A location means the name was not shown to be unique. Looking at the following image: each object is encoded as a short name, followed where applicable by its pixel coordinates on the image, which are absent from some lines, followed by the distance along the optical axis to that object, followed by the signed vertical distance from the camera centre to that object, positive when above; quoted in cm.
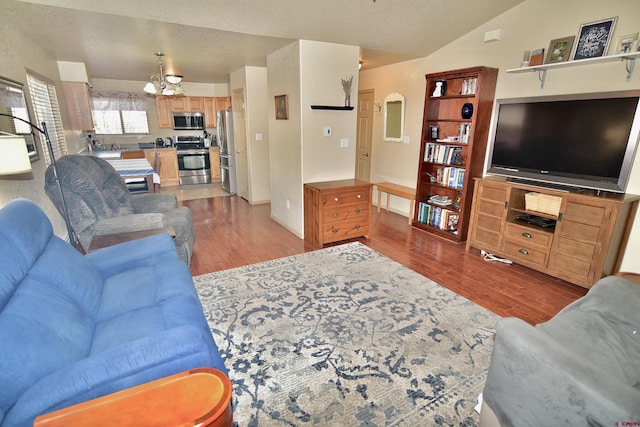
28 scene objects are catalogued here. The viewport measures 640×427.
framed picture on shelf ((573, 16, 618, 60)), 272 +79
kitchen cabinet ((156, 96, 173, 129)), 746 +39
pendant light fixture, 469 +66
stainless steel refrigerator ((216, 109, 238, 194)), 636 -42
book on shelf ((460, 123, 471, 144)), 383 -3
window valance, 696 +59
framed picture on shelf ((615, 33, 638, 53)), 256 +70
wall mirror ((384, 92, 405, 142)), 506 +20
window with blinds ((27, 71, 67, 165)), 353 +22
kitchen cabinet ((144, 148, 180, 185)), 749 -90
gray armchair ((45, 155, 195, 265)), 263 -69
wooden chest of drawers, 375 -96
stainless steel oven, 746 -75
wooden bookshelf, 370 -22
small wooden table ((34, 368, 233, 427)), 99 -87
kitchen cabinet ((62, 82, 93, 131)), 504 +38
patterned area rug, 167 -141
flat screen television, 263 -7
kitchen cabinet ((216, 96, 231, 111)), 796 +65
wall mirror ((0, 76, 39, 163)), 250 +14
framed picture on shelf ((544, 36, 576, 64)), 298 +75
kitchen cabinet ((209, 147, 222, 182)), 786 -84
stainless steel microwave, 764 +17
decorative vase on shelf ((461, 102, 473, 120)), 379 +23
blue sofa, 108 -85
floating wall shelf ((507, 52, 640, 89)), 258 +60
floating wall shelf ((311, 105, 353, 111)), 385 +26
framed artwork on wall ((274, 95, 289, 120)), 413 +28
